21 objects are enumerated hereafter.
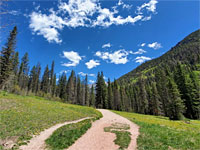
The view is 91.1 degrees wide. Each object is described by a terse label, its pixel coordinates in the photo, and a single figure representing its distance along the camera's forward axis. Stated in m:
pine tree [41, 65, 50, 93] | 63.19
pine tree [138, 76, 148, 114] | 49.97
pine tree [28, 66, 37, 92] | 58.99
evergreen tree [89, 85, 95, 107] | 69.19
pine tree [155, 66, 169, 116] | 34.31
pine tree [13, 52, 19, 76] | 50.23
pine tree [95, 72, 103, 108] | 48.57
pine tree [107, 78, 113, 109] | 51.34
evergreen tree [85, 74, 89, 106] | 66.88
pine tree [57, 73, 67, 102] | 64.28
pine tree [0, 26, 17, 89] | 27.25
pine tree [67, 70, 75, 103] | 58.72
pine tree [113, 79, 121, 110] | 54.25
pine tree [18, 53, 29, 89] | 55.12
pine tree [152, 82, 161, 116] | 41.34
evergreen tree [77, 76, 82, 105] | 66.74
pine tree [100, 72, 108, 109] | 47.99
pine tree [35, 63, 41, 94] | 60.59
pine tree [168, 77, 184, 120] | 26.31
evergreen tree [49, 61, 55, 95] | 62.88
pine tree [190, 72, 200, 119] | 31.66
